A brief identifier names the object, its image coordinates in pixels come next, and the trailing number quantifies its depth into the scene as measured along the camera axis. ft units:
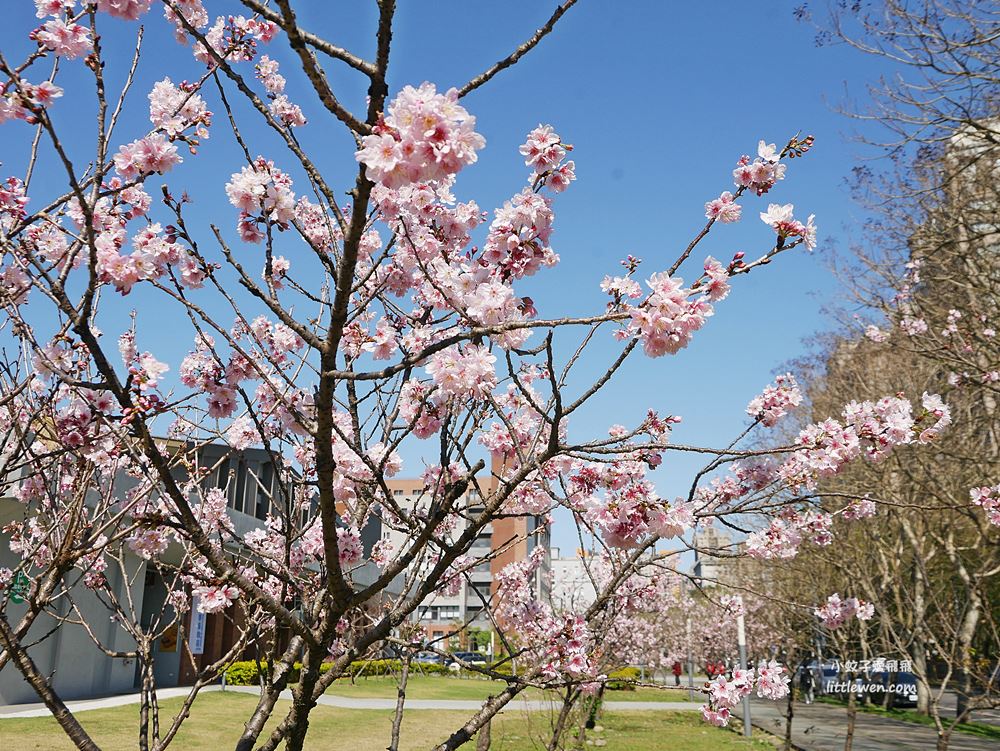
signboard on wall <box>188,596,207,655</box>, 37.29
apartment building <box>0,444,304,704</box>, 45.70
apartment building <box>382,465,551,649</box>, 170.60
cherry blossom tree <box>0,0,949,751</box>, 5.99
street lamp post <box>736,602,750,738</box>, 52.19
